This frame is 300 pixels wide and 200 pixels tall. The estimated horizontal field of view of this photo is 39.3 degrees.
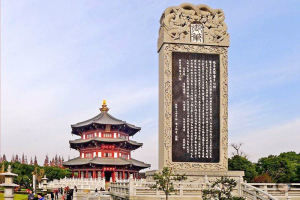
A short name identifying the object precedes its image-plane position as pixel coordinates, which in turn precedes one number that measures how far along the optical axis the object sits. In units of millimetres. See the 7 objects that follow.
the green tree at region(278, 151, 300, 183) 34575
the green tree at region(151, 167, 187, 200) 13164
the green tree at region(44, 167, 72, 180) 48719
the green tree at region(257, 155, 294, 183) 36912
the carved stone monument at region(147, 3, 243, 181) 17297
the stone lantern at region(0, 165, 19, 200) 11086
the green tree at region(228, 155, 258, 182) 35875
